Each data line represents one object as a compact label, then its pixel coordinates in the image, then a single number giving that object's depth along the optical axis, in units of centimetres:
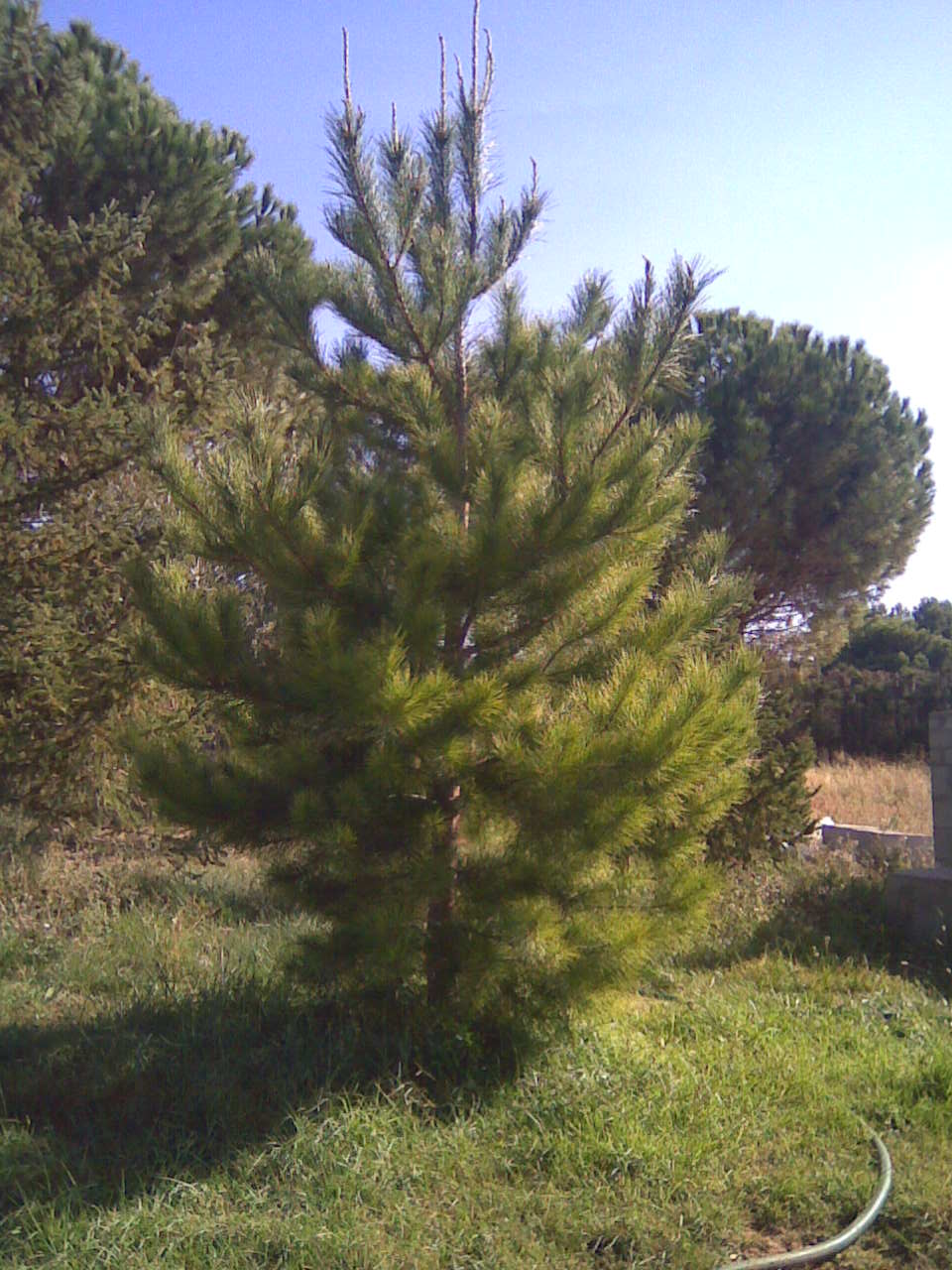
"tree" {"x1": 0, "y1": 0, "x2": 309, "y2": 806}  771
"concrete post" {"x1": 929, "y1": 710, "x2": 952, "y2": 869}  776
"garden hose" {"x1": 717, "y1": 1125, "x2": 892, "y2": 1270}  353
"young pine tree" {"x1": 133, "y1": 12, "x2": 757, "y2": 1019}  425
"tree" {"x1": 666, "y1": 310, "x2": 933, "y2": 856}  1541
